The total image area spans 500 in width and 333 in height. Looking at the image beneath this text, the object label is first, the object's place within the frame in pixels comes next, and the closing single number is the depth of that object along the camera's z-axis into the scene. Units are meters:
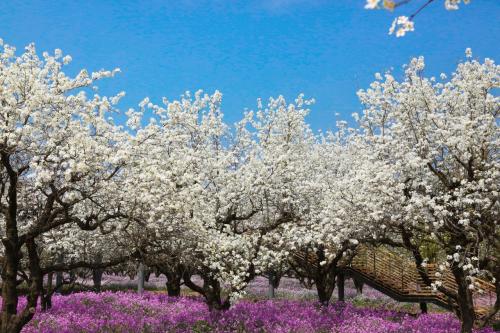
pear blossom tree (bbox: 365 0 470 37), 3.23
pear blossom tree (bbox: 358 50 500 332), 15.00
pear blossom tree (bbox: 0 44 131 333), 12.56
